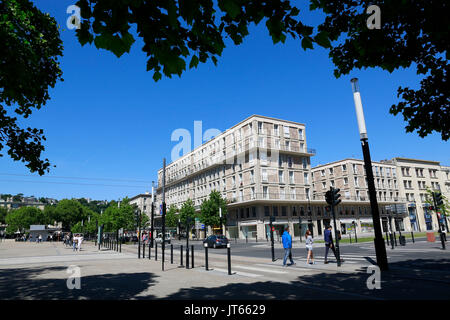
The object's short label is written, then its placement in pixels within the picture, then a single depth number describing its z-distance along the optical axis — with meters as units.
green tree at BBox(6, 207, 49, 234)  85.94
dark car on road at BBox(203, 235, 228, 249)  29.25
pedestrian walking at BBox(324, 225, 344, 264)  12.44
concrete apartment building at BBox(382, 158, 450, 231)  65.31
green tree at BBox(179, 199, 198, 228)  53.95
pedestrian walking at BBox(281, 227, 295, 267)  11.97
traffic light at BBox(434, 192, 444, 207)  18.02
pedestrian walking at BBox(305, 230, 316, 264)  12.31
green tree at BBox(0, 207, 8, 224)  117.70
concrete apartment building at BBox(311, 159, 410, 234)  57.41
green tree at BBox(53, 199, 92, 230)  87.88
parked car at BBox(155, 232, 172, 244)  40.28
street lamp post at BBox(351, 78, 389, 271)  9.71
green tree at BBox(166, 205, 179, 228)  60.78
